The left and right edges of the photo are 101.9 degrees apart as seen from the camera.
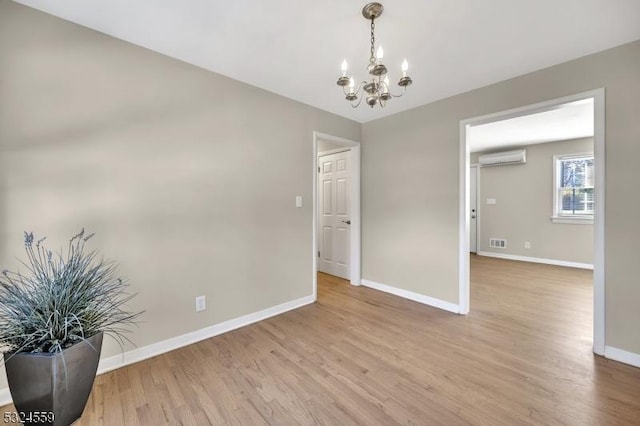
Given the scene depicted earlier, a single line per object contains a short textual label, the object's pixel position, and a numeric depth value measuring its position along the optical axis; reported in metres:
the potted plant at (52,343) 1.19
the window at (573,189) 4.69
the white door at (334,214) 4.03
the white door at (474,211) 6.03
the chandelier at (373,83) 1.44
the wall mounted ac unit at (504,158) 5.23
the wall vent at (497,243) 5.57
